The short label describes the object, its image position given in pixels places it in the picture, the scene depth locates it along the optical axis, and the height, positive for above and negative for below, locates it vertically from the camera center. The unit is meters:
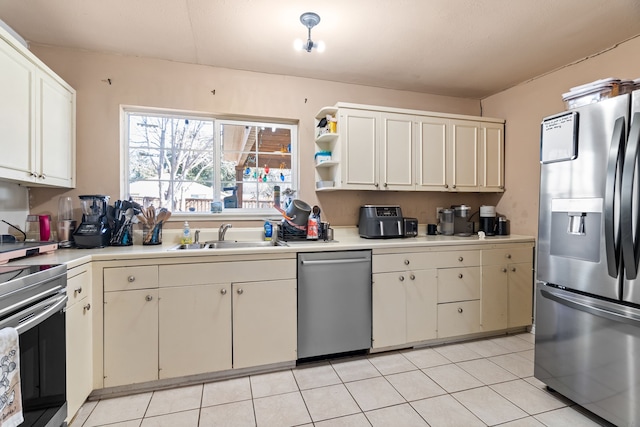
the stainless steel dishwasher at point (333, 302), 2.25 -0.67
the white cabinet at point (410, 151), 2.71 +0.58
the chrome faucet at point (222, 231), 2.62 -0.16
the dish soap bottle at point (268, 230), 2.71 -0.16
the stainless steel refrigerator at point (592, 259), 1.50 -0.25
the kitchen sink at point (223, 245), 2.46 -0.27
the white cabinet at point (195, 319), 1.92 -0.70
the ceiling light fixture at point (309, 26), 1.95 +1.22
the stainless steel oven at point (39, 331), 1.21 -0.54
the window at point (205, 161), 2.65 +0.46
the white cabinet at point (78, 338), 1.62 -0.70
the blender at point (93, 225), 2.10 -0.09
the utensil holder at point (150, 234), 2.38 -0.17
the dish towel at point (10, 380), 1.10 -0.61
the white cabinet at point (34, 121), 1.66 +0.57
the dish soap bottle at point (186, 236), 2.49 -0.19
